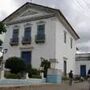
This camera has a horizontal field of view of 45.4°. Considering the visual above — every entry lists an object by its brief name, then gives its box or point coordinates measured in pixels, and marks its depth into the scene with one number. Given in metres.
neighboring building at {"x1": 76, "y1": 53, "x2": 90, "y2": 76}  17.50
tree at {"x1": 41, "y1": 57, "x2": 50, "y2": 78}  11.25
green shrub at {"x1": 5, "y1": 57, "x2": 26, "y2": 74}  9.46
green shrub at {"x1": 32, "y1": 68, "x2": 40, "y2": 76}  10.61
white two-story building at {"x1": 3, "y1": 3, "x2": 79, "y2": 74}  12.60
